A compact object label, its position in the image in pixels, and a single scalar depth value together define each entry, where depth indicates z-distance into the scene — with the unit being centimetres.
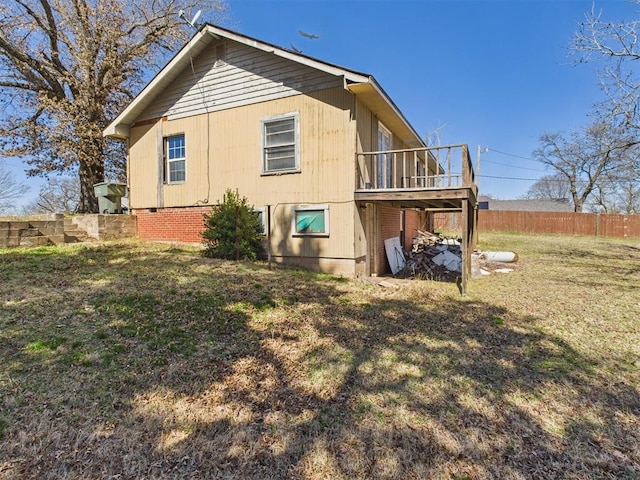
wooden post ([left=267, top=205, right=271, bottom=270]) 922
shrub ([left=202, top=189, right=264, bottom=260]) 915
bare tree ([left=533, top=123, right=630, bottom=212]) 3425
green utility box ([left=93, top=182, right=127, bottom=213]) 1247
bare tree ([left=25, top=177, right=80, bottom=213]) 3534
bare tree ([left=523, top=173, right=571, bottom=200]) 5766
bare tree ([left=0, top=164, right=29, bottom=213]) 3122
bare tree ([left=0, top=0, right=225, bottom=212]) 1427
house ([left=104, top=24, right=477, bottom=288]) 864
